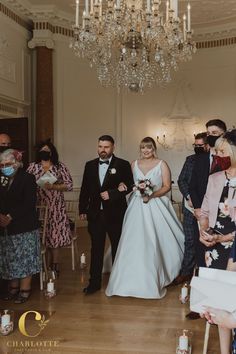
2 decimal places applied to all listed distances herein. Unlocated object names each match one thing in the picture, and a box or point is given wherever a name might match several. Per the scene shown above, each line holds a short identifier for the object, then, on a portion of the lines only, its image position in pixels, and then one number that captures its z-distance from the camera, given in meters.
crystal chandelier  5.63
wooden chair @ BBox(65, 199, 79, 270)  5.71
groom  4.77
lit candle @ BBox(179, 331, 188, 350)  3.15
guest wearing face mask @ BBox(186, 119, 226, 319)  3.68
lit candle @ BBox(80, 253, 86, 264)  5.87
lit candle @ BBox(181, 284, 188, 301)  4.38
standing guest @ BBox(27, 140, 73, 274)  5.29
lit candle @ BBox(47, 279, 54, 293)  4.56
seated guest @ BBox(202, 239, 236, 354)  1.87
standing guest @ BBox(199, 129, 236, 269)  2.72
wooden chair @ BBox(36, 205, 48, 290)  4.86
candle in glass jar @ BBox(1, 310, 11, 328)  3.51
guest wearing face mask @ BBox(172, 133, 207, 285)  4.73
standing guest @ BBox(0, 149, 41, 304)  4.25
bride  4.54
